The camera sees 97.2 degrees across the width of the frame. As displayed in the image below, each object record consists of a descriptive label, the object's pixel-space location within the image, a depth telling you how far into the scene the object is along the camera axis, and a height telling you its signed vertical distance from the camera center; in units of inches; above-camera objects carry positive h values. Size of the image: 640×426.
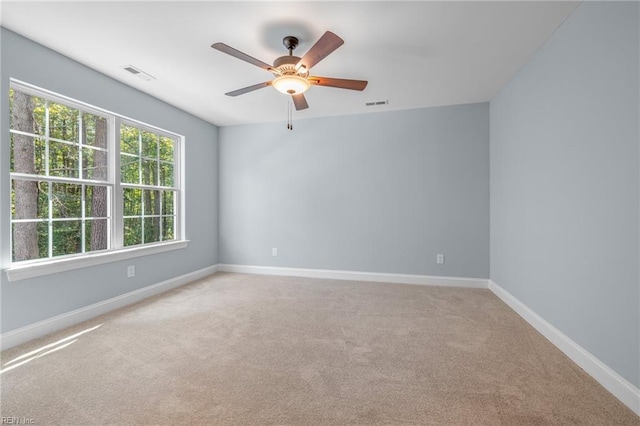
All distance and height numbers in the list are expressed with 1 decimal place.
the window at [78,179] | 99.2 +14.0
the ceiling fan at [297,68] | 80.1 +46.1
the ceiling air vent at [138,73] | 116.4 +59.8
